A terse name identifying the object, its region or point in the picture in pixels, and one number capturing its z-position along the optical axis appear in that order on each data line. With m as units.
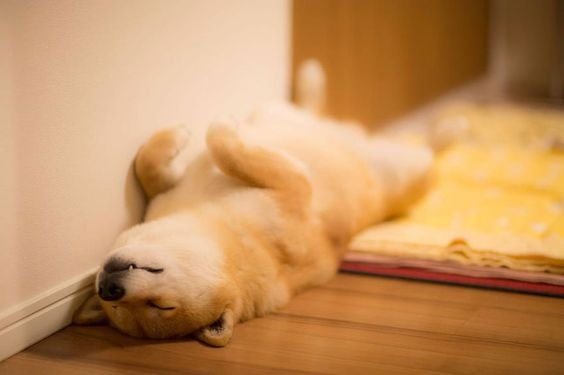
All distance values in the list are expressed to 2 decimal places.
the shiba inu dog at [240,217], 1.38
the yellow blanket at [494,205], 1.96
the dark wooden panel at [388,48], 3.00
